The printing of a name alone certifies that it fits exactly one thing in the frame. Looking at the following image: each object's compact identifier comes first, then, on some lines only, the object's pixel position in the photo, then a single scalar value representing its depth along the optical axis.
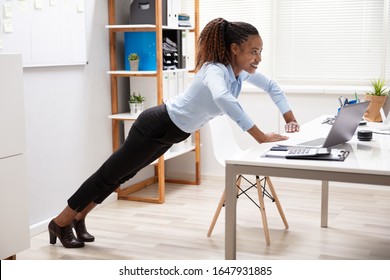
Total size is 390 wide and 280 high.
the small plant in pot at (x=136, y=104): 4.64
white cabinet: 3.01
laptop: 2.72
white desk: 2.35
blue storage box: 4.59
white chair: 3.65
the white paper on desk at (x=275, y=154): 2.58
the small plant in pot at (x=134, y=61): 4.59
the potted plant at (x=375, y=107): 3.68
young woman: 2.83
